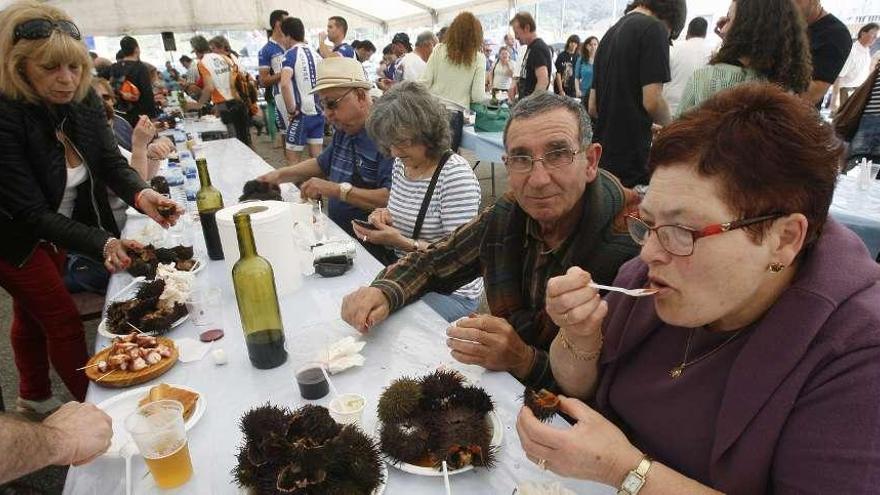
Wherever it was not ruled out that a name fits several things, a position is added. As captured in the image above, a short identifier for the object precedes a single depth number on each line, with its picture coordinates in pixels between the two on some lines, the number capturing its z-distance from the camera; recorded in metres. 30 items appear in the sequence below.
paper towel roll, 1.74
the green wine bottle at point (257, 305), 1.43
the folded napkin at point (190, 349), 1.50
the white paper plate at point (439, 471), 1.02
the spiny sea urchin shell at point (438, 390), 1.12
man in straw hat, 2.87
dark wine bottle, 2.29
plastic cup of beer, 1.00
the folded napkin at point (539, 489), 0.90
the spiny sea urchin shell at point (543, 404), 1.02
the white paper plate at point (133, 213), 2.99
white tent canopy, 9.42
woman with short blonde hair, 2.04
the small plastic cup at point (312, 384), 1.29
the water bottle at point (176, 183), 3.35
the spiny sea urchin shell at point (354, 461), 0.93
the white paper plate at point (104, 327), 1.61
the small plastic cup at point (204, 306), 1.74
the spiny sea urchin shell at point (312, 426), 0.96
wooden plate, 1.37
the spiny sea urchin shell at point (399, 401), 1.10
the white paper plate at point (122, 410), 1.14
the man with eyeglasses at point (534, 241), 1.40
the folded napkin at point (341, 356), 1.39
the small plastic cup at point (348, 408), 1.14
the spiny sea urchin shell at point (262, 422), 0.94
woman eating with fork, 0.79
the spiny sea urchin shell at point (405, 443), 1.03
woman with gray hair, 2.32
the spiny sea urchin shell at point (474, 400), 1.11
